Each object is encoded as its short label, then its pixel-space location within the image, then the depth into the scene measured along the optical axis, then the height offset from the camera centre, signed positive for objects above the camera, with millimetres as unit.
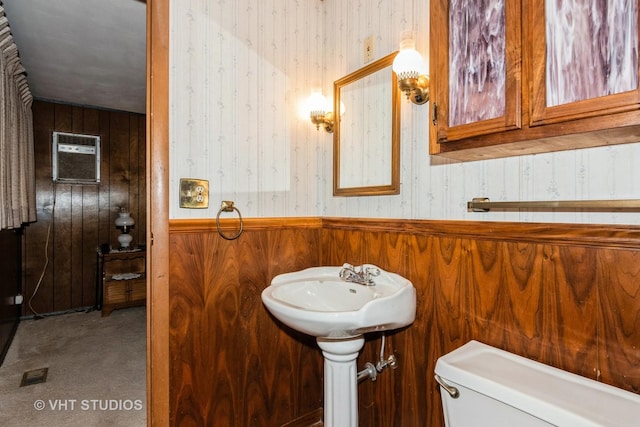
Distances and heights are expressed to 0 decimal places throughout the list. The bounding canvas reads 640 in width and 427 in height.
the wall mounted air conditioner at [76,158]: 3553 +589
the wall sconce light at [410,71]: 1287 +548
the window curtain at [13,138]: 2139 +564
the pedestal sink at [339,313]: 1086 -371
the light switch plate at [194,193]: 1387 +76
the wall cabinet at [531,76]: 725 +340
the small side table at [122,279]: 3439 -719
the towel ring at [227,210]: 1475 -12
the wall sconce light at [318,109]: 1746 +540
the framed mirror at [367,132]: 1503 +386
